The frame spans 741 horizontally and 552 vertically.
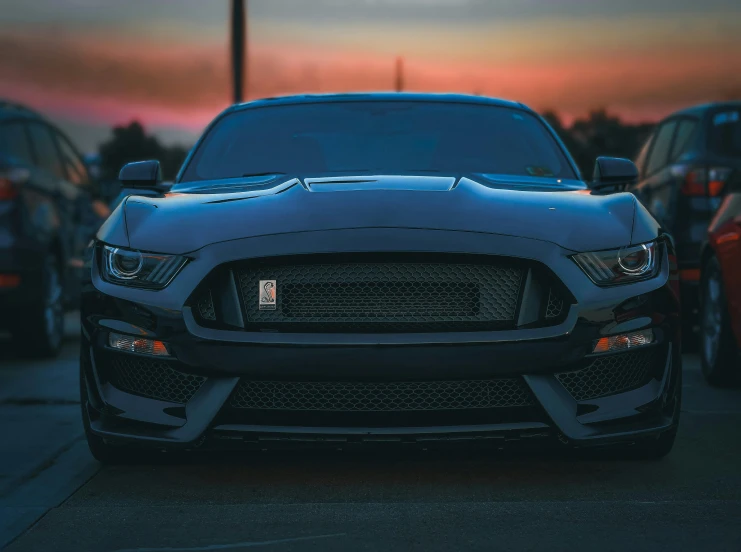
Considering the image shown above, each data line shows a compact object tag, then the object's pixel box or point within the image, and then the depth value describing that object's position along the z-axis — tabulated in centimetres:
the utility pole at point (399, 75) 6224
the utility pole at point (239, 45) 2356
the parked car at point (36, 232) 935
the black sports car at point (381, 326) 461
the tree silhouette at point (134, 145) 9600
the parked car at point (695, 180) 925
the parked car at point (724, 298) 737
